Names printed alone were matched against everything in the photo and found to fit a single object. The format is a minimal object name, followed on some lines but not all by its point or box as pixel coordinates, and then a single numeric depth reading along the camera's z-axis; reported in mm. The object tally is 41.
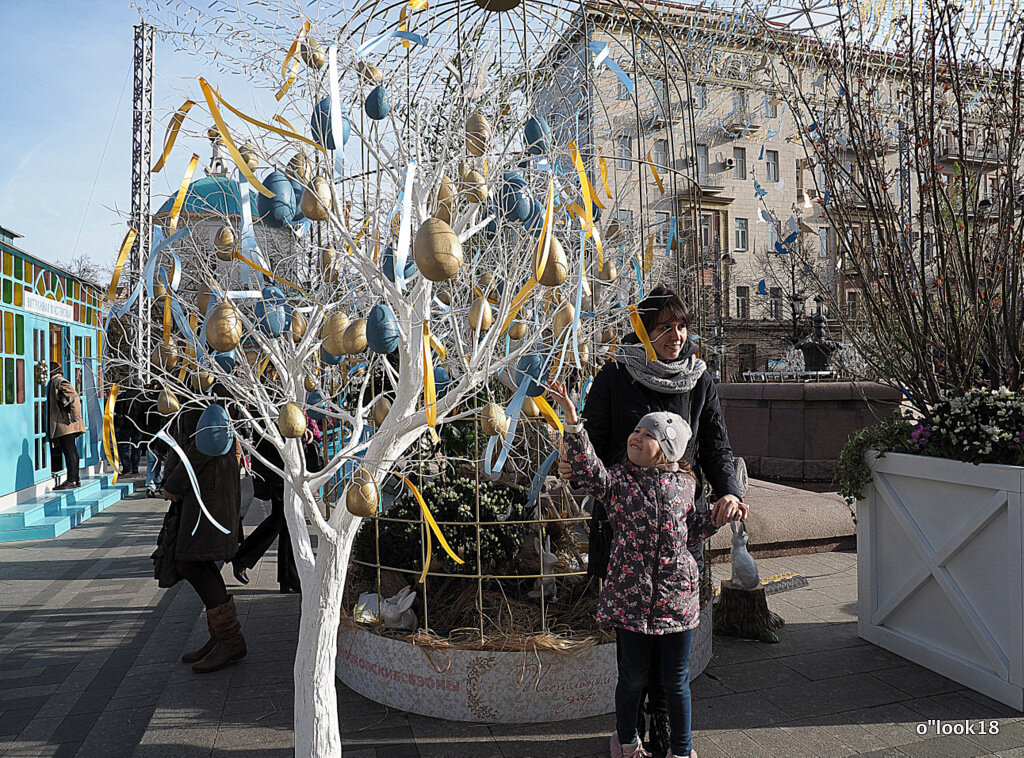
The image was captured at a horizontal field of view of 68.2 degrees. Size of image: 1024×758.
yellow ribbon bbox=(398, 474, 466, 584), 2401
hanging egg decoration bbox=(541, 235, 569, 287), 2215
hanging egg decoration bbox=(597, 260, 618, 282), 2982
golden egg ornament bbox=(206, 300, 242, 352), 2186
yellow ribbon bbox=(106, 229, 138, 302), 2457
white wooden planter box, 3453
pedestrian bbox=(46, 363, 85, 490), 10578
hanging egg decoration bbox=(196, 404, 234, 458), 2484
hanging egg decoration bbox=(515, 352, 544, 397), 2662
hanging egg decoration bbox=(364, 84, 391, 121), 2316
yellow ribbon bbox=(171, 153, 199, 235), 2387
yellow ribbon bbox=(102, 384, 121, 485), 2732
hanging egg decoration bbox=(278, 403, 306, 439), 2324
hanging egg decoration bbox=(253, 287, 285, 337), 2496
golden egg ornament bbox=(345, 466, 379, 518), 2396
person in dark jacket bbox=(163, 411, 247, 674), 4242
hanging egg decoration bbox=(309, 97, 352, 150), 2223
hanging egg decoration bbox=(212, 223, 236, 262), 2439
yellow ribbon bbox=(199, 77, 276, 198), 2168
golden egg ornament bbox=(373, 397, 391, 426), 2812
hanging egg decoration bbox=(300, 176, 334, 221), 2262
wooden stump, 4391
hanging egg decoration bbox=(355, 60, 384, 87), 2461
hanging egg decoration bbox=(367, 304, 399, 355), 2205
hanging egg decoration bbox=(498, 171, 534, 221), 2504
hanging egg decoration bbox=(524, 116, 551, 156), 2652
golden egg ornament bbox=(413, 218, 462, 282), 1982
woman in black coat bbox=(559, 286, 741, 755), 3074
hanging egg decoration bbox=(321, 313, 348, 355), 2240
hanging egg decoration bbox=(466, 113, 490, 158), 2400
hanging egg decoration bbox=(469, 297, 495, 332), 2393
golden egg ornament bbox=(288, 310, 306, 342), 2723
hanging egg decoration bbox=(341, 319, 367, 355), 2225
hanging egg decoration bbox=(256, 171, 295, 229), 2289
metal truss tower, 12039
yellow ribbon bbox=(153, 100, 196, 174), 2439
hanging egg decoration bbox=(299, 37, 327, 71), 2415
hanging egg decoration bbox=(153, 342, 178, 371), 2683
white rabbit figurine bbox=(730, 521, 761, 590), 4395
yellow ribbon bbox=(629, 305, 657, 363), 2676
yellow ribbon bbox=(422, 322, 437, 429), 2242
